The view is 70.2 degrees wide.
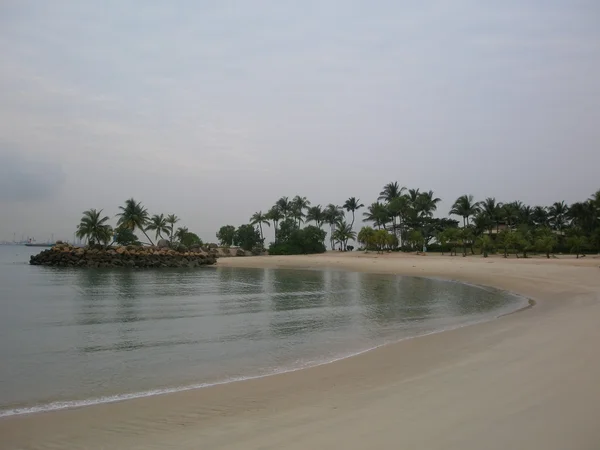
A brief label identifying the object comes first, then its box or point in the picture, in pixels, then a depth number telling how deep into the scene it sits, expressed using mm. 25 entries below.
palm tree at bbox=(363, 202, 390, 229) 88419
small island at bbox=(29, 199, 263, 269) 63750
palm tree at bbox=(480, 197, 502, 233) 78312
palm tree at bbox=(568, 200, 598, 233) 75500
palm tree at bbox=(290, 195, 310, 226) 104444
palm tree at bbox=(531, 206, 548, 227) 91438
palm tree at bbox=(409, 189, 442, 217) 85938
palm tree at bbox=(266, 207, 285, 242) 104688
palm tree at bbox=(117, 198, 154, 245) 80500
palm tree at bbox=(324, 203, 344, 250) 103562
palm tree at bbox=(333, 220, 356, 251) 97562
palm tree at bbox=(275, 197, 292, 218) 105062
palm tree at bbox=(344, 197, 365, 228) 106556
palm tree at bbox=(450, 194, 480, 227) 79188
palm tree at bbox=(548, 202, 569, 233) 89388
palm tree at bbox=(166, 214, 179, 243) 93438
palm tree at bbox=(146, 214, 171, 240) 90125
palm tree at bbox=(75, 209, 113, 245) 73688
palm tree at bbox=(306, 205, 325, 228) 103562
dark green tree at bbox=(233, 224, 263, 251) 97438
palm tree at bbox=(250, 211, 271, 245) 104131
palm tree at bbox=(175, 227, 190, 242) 99069
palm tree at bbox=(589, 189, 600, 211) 52719
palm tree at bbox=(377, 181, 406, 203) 94500
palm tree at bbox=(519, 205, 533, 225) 87162
